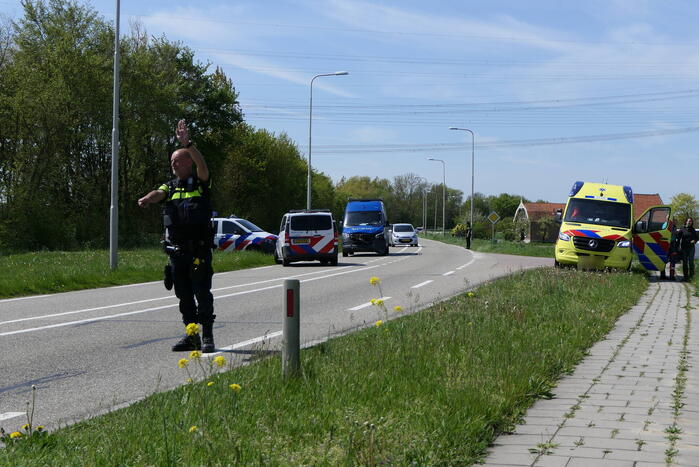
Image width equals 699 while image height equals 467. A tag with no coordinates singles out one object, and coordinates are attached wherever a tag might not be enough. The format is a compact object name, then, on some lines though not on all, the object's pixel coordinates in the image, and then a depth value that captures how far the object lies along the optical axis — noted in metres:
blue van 36.31
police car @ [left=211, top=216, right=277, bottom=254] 30.45
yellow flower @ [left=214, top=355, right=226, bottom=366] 4.80
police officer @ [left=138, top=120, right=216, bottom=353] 7.34
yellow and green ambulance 21.28
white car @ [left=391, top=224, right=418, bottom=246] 58.16
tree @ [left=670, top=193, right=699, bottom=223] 114.75
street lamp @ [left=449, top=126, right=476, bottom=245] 61.86
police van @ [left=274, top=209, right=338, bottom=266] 26.28
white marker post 5.58
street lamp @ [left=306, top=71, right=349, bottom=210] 41.49
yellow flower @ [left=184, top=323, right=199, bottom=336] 5.74
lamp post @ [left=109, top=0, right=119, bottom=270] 19.80
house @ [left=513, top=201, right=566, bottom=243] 90.75
